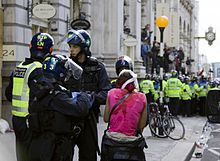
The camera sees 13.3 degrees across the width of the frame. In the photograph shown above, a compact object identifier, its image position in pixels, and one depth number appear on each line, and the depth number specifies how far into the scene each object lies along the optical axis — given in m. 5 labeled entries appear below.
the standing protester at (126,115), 10.35
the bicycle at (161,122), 24.35
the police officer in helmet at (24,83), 9.65
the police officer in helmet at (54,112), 8.25
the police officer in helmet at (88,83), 10.11
